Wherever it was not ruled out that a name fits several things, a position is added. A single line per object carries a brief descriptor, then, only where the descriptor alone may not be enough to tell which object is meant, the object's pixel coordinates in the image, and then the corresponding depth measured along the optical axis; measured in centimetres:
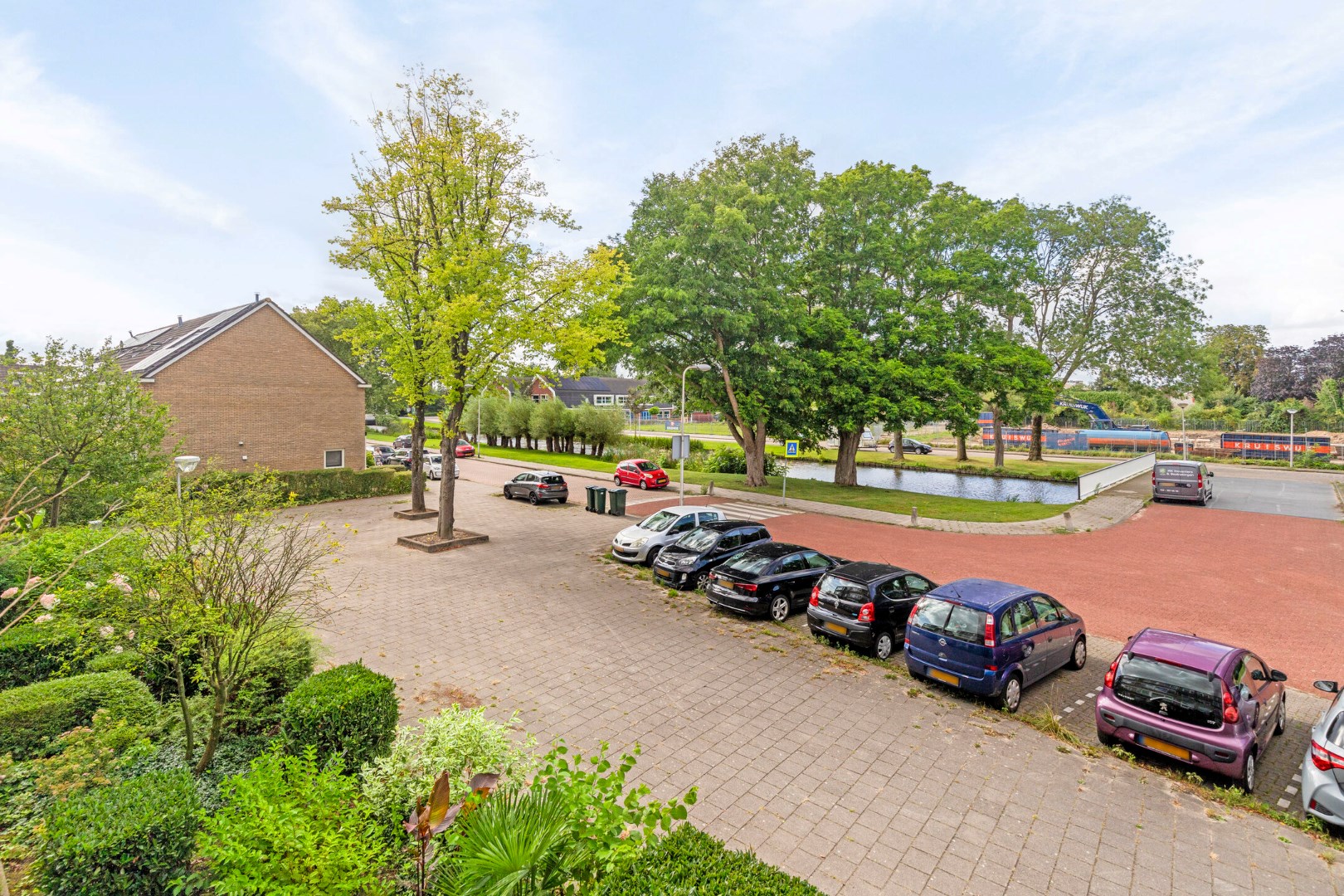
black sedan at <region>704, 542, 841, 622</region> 1162
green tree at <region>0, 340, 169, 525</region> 1248
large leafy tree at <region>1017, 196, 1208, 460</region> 3703
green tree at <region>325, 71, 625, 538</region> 1628
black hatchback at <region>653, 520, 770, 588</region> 1368
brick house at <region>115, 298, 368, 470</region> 2470
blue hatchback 812
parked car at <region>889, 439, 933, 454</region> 5134
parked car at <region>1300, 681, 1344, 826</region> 565
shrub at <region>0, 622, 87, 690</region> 691
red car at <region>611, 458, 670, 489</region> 2978
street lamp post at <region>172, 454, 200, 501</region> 1220
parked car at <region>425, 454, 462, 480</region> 3375
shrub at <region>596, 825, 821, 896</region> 351
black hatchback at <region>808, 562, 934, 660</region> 998
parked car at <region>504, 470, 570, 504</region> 2498
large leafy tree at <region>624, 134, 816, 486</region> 2316
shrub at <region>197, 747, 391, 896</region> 344
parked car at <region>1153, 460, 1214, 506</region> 2522
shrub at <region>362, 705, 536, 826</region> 462
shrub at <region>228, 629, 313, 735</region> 642
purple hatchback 638
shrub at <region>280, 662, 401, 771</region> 530
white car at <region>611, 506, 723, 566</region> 1557
